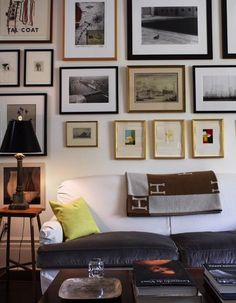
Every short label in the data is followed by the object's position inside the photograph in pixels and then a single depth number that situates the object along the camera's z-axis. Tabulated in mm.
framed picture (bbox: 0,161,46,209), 3160
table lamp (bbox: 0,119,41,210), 2680
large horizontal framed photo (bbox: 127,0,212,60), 3221
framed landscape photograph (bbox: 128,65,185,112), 3193
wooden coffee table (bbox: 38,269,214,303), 1299
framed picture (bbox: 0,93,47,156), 3184
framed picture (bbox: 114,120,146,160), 3180
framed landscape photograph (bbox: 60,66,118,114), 3201
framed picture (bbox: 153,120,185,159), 3182
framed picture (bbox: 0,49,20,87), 3234
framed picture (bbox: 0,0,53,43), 3258
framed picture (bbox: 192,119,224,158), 3182
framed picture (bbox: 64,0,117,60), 3227
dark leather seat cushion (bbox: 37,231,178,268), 2125
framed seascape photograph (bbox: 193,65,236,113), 3199
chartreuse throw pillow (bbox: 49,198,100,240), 2418
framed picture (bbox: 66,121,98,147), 3189
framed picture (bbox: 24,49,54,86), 3230
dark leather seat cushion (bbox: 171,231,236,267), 2156
